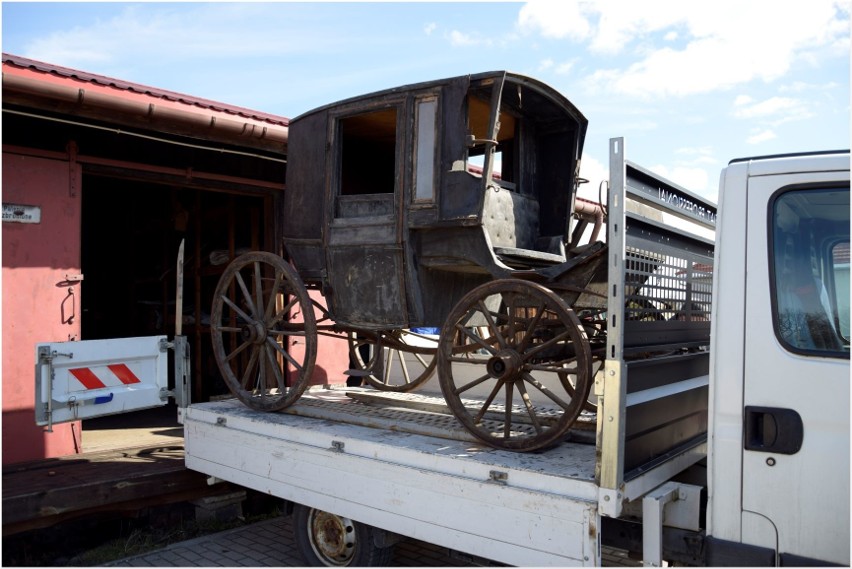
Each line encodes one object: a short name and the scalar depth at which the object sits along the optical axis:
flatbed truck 2.54
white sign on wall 5.43
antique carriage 3.80
